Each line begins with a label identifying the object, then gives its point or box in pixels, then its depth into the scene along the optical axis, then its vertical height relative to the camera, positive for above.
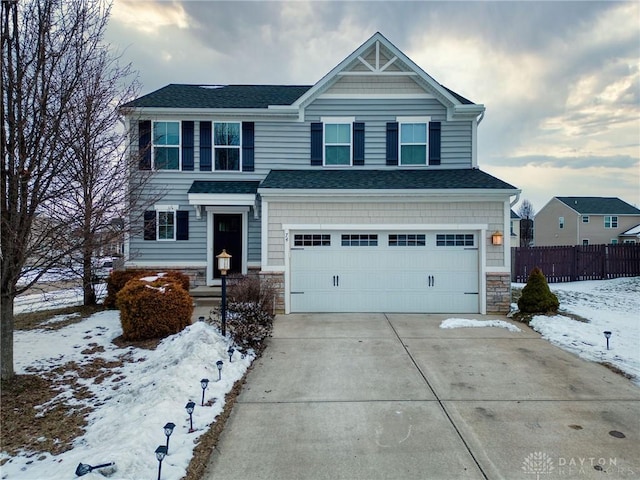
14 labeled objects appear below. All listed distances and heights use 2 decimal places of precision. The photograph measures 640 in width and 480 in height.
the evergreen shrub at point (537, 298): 8.47 -1.37
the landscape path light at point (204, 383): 4.00 -1.67
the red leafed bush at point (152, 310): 6.60 -1.37
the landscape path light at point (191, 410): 3.41 -1.71
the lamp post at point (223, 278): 6.44 -0.73
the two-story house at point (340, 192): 8.92 +1.35
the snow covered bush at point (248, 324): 6.23 -1.61
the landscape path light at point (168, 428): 2.93 -1.62
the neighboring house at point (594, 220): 33.56 +2.36
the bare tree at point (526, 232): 53.75 +1.79
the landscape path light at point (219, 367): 4.77 -1.77
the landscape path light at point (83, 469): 2.56 -1.74
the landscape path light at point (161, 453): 2.66 -1.66
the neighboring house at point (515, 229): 41.17 +1.72
